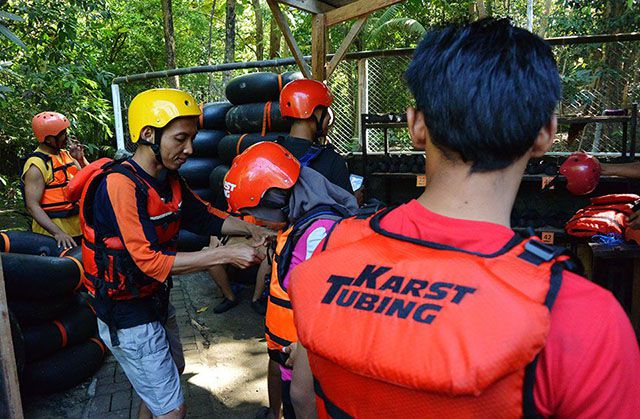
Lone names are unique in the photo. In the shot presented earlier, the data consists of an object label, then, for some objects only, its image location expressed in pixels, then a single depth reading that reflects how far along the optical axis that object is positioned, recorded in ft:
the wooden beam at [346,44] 16.08
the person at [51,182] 16.98
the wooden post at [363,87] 23.73
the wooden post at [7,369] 7.14
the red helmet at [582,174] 15.08
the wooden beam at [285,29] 16.25
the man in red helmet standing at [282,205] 7.58
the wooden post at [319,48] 16.75
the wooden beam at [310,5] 15.93
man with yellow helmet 8.18
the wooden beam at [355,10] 15.20
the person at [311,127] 12.24
